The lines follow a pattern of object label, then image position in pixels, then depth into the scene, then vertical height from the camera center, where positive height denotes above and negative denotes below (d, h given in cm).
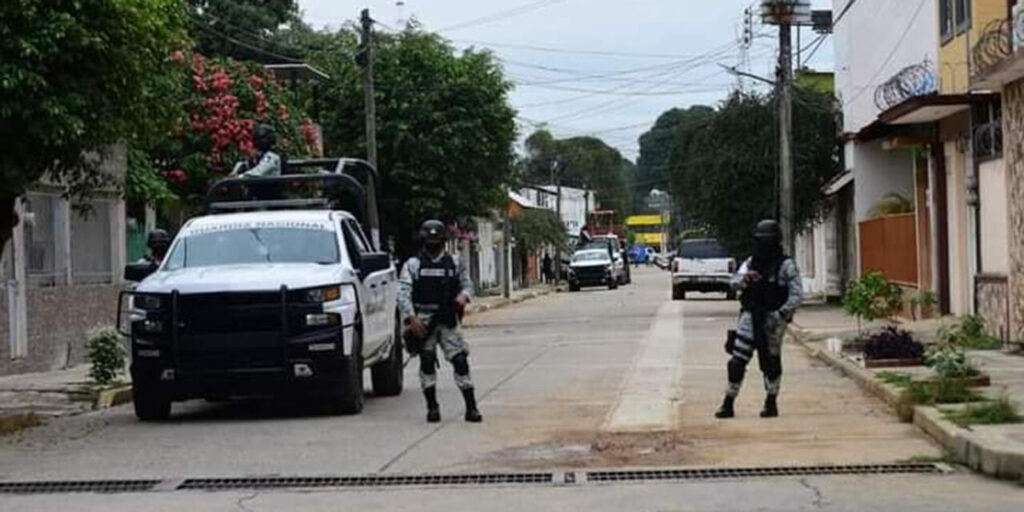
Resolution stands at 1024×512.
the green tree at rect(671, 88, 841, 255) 3869 +260
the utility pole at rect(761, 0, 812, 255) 3522 +382
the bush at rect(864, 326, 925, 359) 1788 -101
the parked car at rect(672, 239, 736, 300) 4731 -5
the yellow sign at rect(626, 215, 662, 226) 15434 +481
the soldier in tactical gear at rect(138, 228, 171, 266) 1708 +39
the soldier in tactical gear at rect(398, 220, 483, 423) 1393 -33
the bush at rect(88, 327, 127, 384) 1803 -86
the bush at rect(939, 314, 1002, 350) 2005 -102
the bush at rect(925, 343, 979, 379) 1423 -98
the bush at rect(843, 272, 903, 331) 2116 -49
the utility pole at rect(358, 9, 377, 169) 3362 +437
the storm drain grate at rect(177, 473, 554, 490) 1053 -145
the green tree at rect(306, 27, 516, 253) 3950 +387
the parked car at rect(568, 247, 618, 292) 6581 +1
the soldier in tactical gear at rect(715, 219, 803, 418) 1395 -40
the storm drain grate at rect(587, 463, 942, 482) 1049 -144
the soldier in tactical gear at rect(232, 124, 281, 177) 1719 +133
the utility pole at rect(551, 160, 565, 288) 8144 +82
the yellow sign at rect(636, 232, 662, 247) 15752 +301
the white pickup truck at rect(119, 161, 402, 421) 1409 -35
